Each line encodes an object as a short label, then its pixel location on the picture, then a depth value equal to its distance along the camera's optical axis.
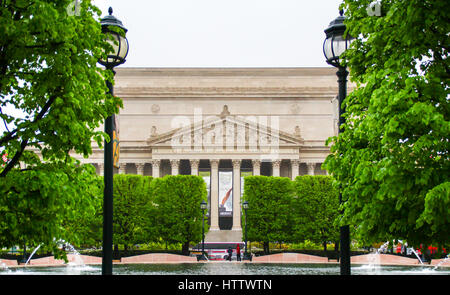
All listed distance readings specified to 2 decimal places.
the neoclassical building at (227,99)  98.19
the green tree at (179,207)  54.81
